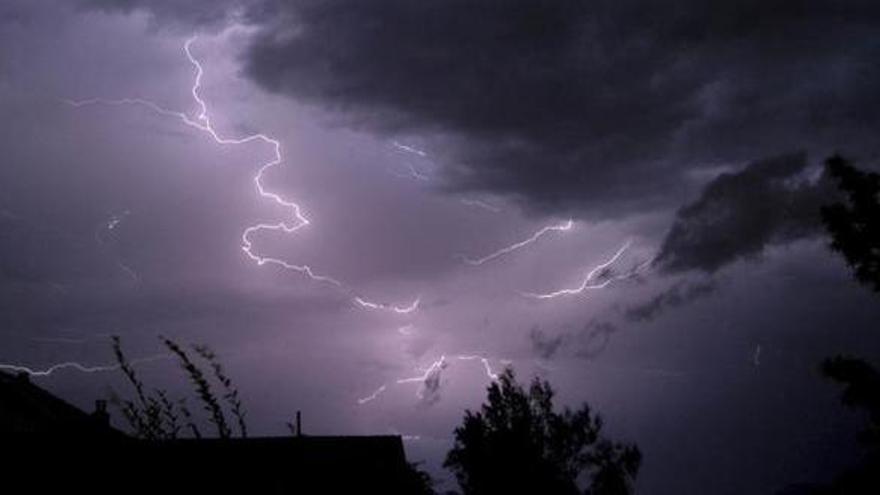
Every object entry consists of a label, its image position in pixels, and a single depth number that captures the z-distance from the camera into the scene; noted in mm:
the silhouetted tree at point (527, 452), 26859
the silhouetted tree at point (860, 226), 16047
